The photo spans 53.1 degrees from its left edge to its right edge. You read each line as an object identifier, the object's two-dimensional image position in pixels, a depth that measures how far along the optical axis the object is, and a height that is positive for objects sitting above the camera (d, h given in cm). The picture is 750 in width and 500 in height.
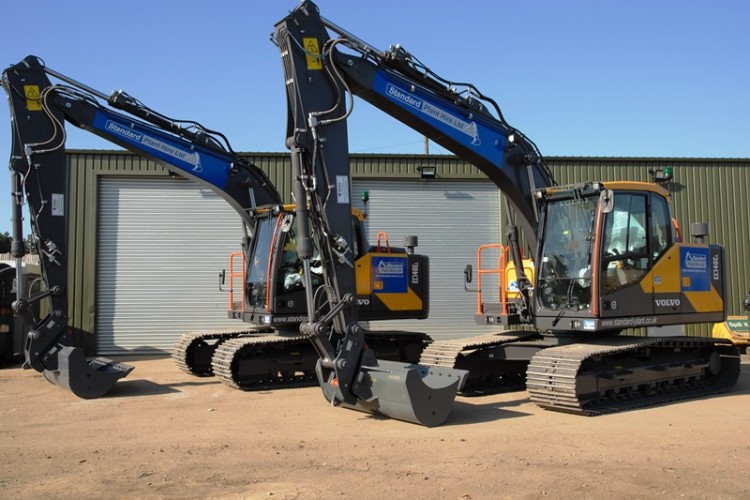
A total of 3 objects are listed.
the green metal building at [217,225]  1956 +191
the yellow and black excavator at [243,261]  1238 +69
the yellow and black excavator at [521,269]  937 +37
